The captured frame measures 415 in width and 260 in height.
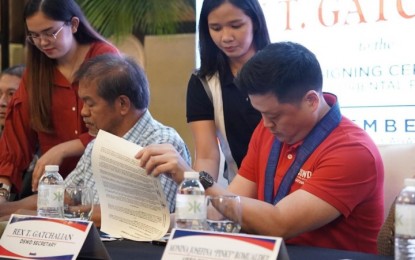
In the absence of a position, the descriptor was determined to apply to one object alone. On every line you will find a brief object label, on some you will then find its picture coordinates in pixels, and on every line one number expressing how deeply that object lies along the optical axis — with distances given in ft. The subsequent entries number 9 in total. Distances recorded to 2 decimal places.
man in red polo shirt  9.01
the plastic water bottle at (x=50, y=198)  9.15
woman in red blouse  12.06
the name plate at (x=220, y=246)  7.35
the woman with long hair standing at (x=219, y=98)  11.41
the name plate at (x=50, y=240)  8.22
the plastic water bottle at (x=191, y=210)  8.12
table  8.37
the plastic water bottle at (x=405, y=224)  7.53
